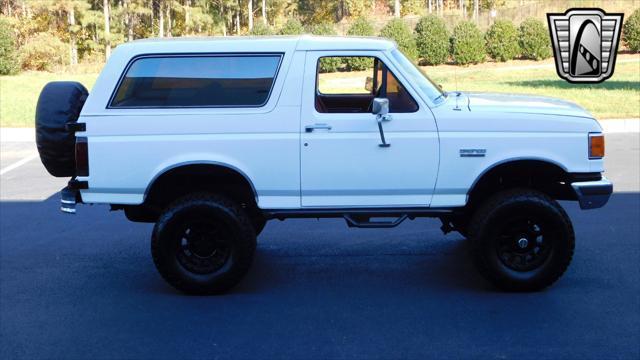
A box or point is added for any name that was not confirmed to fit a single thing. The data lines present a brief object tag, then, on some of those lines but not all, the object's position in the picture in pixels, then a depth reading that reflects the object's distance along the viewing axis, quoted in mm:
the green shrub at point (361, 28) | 37469
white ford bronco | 6809
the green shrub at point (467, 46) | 36906
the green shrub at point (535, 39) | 37531
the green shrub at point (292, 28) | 37872
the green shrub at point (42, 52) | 43531
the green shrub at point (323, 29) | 36562
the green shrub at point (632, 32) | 37594
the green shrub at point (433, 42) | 36906
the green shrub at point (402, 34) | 37062
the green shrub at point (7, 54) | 38594
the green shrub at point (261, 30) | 38375
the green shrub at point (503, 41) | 37875
